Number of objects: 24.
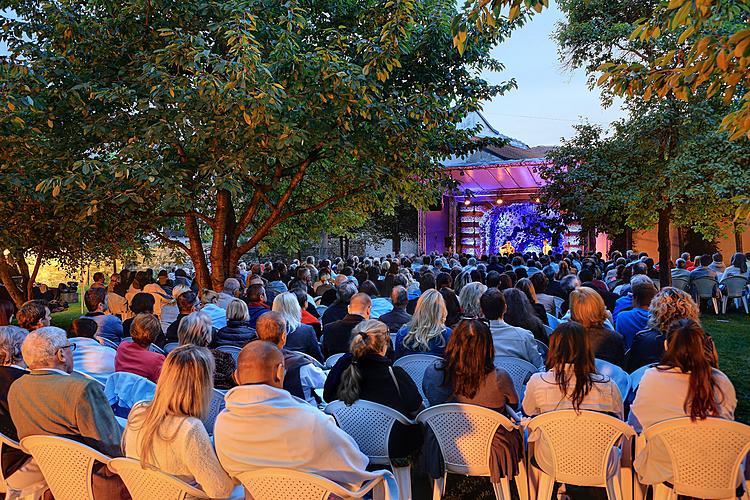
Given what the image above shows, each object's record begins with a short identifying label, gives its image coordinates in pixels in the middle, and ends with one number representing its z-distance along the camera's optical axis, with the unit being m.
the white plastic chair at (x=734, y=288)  12.05
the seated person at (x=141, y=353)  4.23
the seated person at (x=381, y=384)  3.35
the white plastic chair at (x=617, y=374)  4.14
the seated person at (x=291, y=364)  4.11
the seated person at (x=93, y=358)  4.58
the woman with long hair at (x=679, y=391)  3.01
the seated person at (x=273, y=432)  2.55
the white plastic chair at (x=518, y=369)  4.28
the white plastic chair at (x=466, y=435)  3.29
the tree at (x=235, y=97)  6.86
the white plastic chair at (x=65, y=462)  2.88
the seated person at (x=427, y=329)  4.80
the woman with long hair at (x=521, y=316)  5.60
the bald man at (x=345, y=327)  5.32
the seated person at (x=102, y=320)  6.19
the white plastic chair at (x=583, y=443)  3.12
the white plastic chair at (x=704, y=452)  2.81
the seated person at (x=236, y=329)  5.13
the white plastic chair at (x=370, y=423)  3.28
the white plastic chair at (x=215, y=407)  3.73
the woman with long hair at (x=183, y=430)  2.63
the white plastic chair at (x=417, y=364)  4.36
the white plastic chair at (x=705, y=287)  12.02
